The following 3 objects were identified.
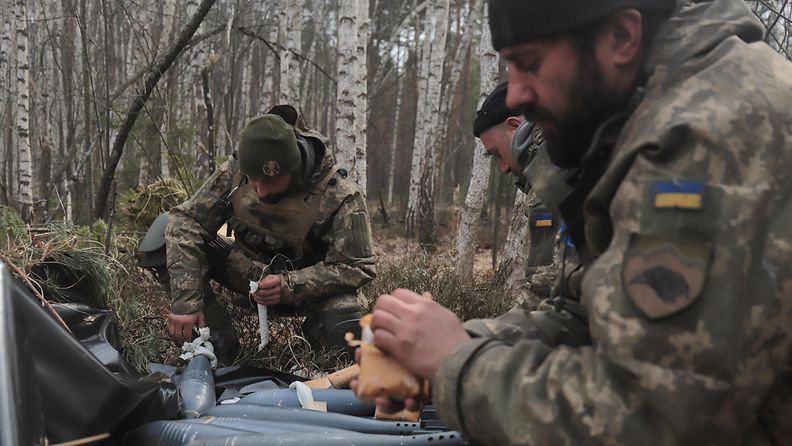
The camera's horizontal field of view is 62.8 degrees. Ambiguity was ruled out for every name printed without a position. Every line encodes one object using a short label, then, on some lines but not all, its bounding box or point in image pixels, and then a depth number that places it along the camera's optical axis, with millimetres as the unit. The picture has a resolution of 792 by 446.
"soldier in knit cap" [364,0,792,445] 1029
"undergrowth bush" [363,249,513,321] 4500
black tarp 1393
